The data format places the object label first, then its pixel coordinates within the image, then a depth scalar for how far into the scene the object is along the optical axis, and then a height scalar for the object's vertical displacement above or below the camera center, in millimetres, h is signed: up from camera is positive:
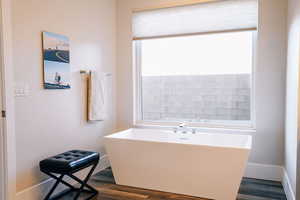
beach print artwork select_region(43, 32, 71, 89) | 2945 +361
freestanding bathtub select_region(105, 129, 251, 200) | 2834 -818
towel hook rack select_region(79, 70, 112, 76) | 3512 +279
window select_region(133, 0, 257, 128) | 3738 +313
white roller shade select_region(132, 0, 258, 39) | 3580 +1050
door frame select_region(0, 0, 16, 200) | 2473 -87
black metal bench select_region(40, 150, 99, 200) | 2646 -736
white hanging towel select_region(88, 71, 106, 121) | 3621 -52
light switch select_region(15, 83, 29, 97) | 2616 +34
